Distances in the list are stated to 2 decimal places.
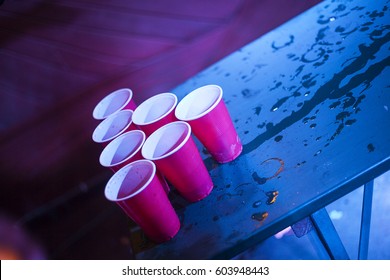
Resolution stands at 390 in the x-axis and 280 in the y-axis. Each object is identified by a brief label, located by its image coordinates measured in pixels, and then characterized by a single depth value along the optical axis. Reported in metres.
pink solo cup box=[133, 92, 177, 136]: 1.11
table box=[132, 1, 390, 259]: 0.80
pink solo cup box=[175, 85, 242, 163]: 0.93
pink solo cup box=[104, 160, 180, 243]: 0.84
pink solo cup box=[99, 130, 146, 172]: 1.04
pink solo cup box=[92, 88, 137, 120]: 1.33
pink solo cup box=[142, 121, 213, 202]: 0.87
